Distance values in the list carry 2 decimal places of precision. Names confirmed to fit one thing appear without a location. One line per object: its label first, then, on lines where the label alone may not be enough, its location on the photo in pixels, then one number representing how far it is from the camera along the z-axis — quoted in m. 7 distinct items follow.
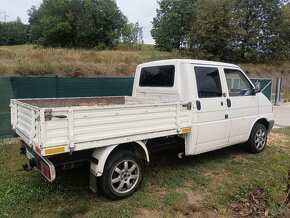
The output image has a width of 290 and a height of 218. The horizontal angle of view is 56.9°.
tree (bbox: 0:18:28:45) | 60.10
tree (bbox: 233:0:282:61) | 26.06
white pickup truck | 3.31
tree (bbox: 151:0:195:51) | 37.03
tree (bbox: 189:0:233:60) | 23.80
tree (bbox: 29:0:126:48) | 39.72
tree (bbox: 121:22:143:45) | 44.62
